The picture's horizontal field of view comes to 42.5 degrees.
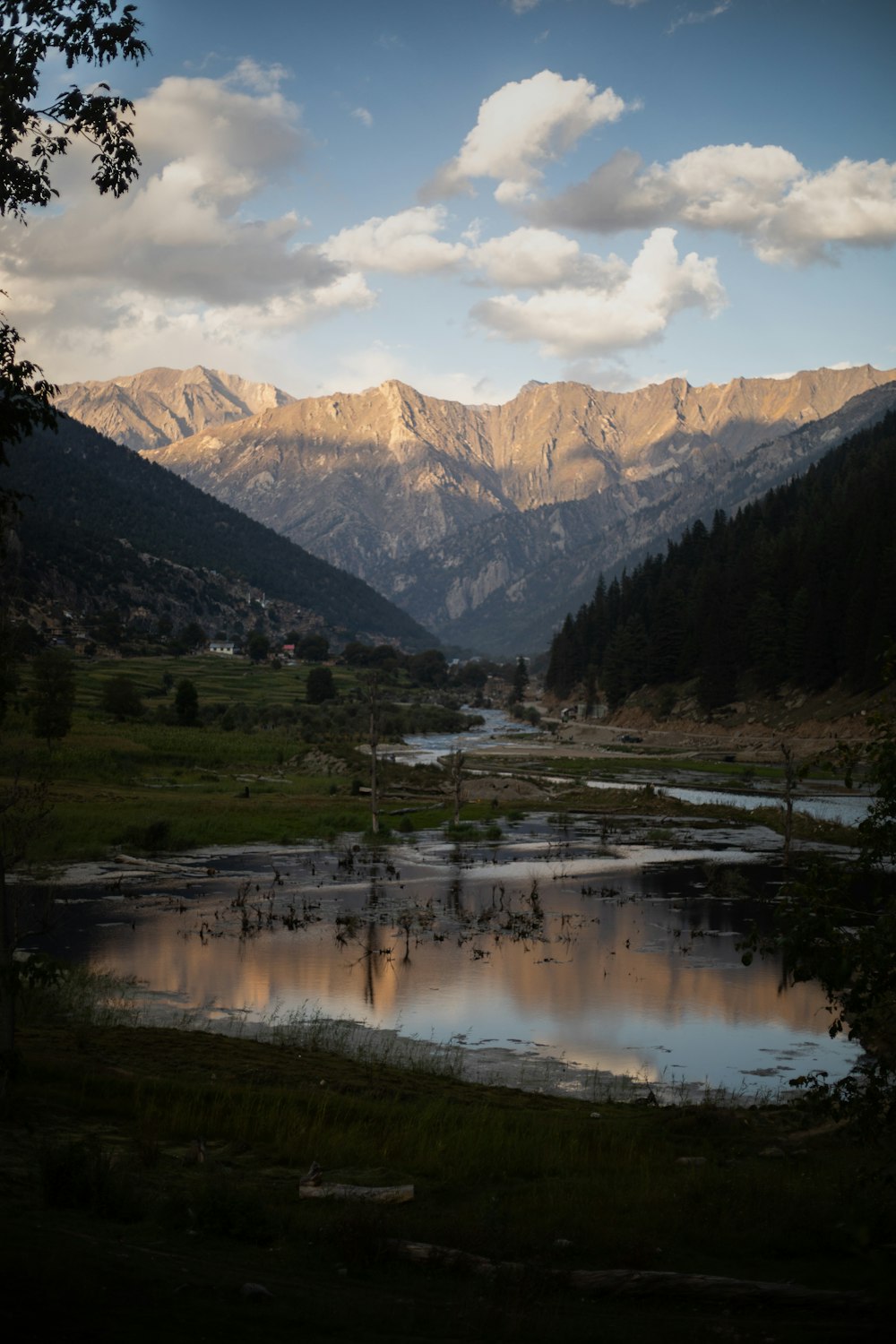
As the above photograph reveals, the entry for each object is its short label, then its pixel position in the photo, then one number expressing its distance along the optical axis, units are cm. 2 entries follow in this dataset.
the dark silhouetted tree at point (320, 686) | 17250
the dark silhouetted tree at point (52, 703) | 8606
